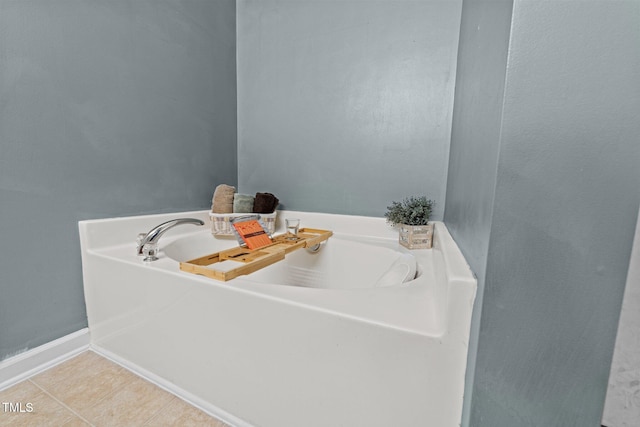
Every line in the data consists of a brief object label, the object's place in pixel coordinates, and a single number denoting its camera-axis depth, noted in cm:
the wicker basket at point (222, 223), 122
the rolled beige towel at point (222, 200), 126
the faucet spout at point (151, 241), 87
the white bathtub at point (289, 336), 45
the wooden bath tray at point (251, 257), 71
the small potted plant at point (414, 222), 104
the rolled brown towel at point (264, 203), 128
